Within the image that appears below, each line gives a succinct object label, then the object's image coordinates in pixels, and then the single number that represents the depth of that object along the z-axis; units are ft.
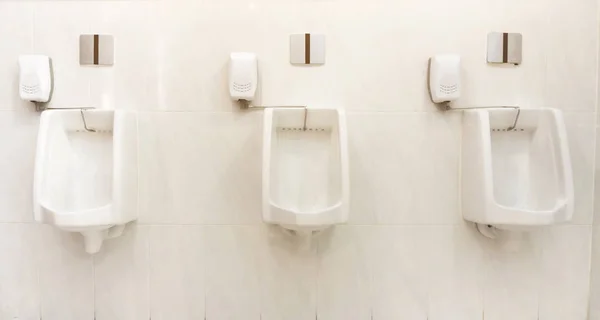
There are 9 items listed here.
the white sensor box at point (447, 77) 4.81
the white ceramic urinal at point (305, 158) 4.65
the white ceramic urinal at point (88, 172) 4.43
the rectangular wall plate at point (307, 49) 4.97
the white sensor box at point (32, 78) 4.84
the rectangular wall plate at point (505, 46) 5.03
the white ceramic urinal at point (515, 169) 4.49
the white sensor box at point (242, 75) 4.74
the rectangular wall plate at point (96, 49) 5.00
